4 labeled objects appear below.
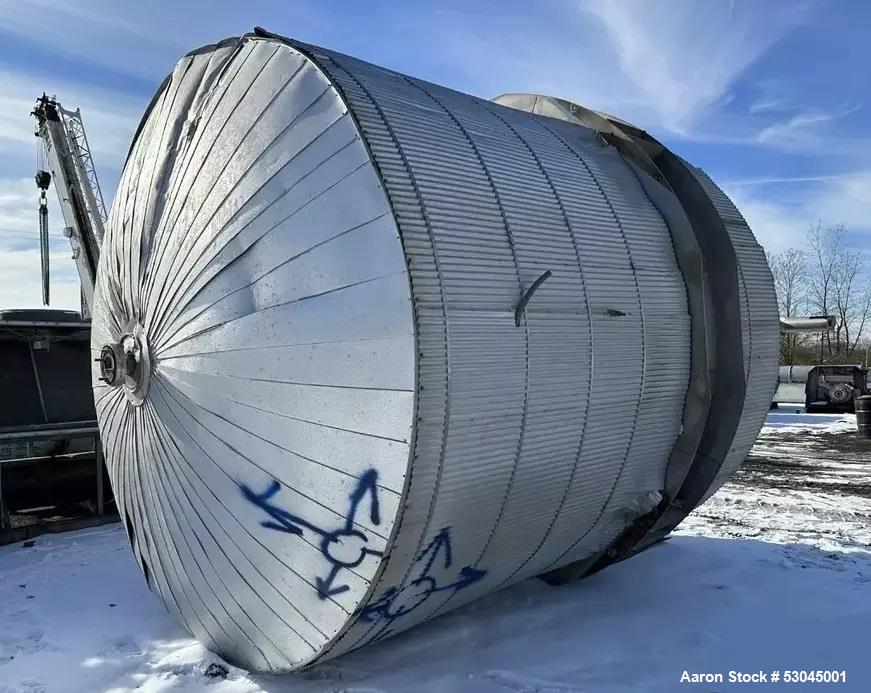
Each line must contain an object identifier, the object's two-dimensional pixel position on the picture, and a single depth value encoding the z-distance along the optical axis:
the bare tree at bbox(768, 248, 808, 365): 44.38
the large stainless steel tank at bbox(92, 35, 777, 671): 4.07
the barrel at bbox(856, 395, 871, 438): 18.81
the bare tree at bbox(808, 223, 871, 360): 49.16
